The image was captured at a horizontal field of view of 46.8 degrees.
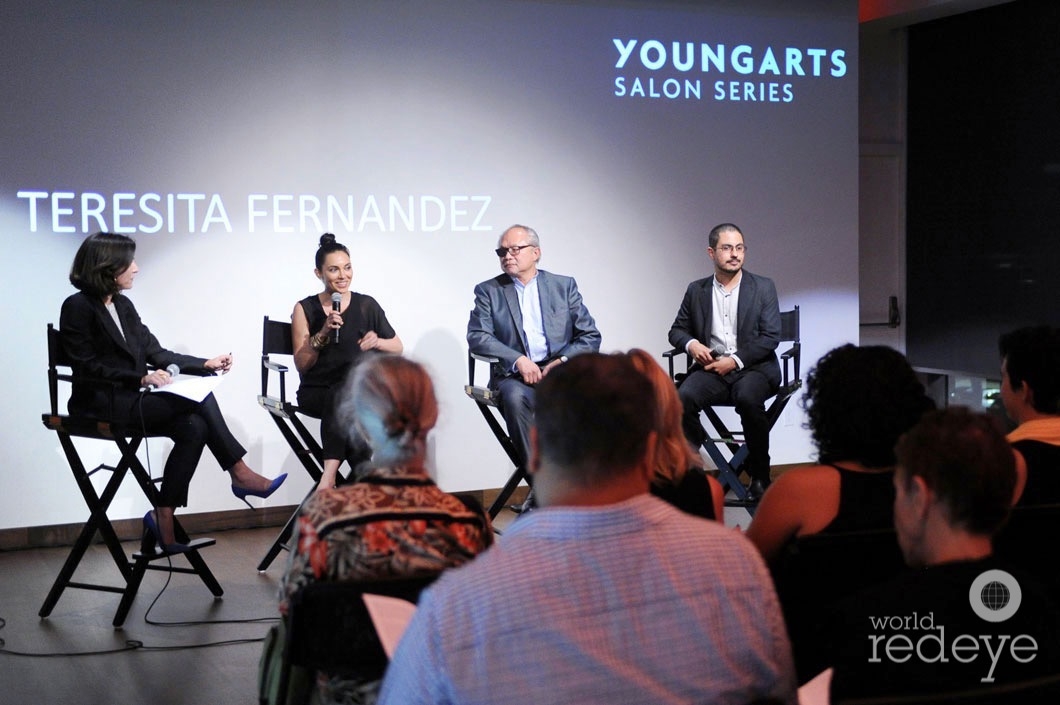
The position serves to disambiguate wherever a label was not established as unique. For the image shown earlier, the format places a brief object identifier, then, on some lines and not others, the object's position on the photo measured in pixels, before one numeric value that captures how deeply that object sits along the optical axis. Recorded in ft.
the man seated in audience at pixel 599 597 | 4.99
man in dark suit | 20.52
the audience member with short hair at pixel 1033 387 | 9.82
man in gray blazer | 19.84
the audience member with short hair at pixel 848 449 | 8.21
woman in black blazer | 15.96
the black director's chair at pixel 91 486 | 15.46
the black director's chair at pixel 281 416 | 18.08
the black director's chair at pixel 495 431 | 19.48
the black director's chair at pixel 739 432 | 20.40
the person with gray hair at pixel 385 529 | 7.30
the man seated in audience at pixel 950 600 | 5.74
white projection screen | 19.36
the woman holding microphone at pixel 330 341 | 18.54
